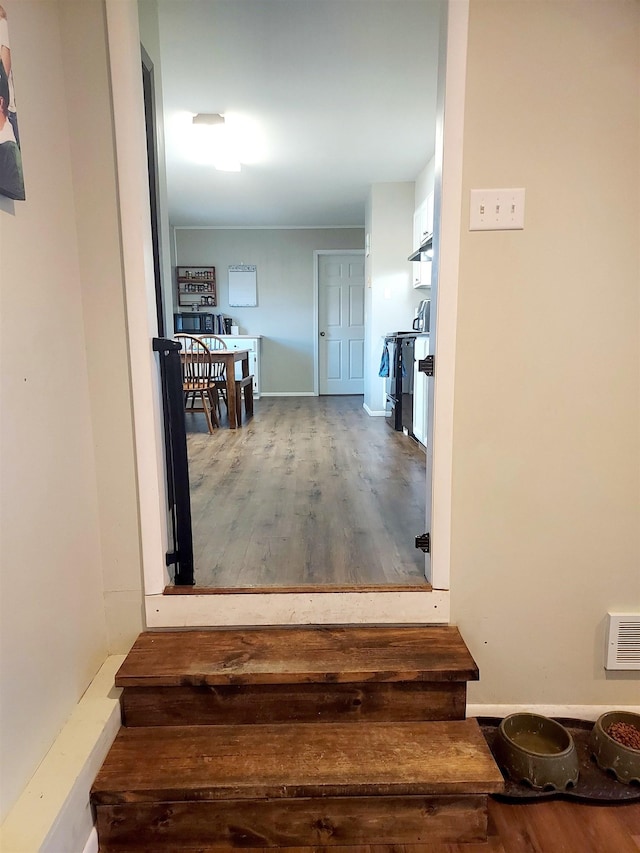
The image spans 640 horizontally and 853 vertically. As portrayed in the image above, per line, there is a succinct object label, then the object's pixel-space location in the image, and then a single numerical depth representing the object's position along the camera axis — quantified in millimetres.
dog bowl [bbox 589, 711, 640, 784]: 1364
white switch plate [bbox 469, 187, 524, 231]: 1395
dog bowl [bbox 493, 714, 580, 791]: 1326
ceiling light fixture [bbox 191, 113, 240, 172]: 3457
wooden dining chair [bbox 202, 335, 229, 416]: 5050
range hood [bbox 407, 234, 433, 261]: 4254
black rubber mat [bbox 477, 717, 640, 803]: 1322
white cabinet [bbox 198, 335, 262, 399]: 7184
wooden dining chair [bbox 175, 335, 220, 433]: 4586
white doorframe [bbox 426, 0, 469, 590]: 1341
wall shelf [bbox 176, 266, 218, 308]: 7465
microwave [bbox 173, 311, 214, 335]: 7191
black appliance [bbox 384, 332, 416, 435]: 4371
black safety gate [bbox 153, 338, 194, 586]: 1557
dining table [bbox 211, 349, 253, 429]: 4762
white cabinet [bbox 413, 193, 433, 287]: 4355
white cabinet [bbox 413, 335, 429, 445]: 3887
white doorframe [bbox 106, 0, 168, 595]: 1337
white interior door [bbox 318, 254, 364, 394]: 7480
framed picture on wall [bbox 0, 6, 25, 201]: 997
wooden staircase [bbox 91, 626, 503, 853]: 1229
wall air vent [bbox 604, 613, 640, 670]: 1543
